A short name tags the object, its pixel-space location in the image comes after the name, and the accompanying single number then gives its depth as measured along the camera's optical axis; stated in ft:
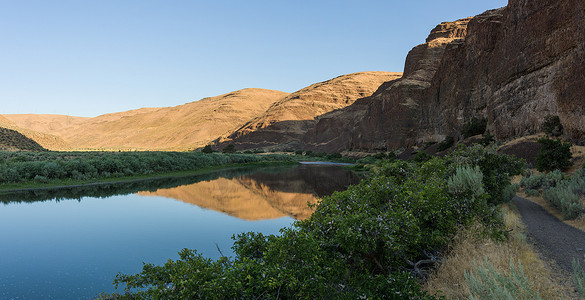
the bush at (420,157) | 116.47
